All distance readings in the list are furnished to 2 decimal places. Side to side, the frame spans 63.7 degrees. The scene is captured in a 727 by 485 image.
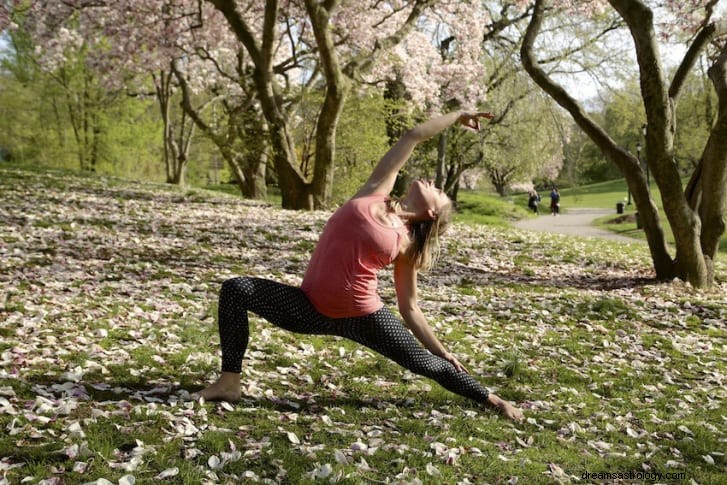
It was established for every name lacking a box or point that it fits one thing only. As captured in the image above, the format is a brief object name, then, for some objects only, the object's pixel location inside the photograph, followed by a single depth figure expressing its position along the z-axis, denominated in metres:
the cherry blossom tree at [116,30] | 21.27
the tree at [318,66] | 16.78
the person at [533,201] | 49.38
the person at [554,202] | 45.53
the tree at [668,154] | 11.55
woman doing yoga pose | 4.41
